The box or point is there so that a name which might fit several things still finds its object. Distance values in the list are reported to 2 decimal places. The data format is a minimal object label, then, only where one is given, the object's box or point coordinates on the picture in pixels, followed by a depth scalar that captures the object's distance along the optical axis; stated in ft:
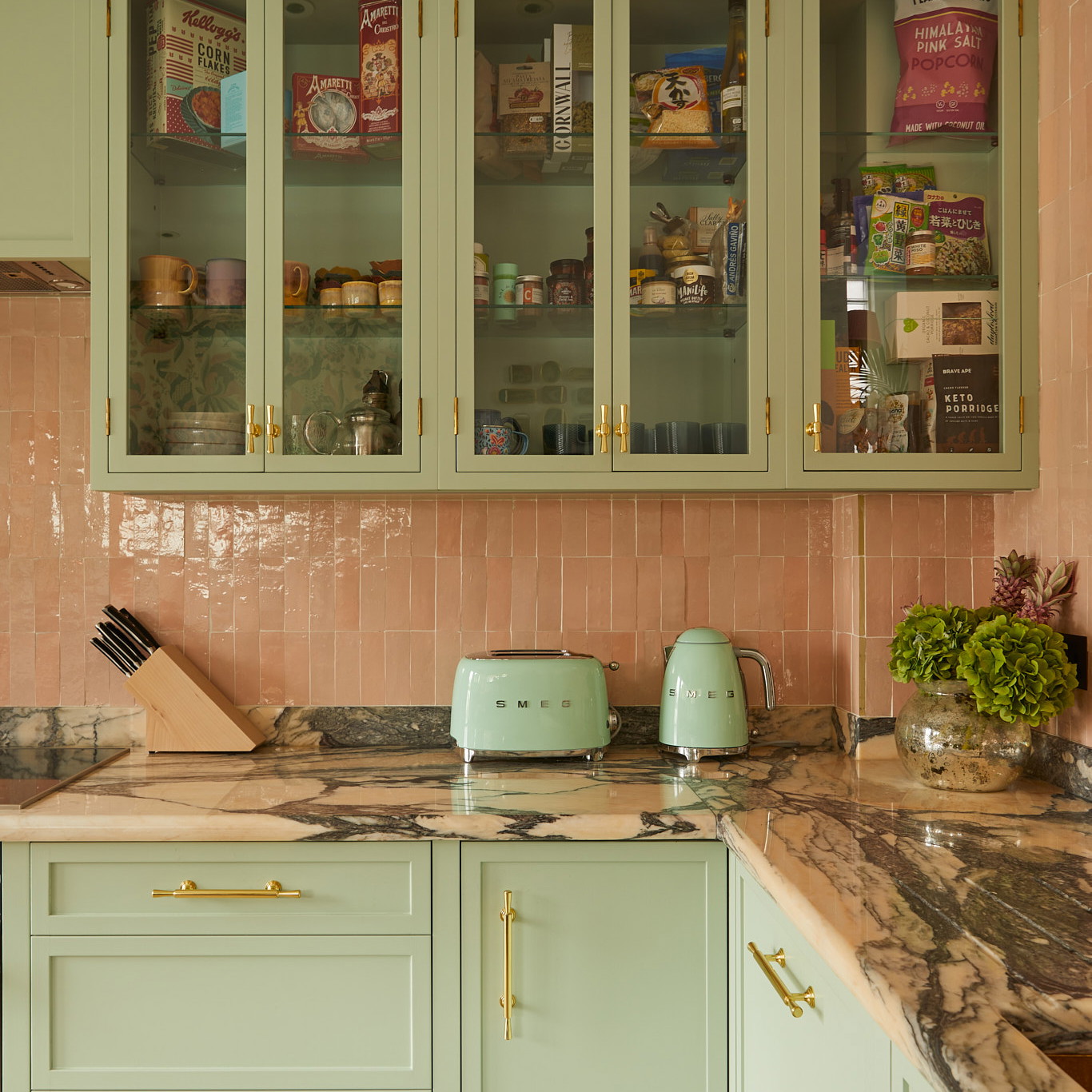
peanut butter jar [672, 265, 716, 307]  5.87
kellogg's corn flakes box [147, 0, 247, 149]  5.85
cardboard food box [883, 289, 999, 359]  5.83
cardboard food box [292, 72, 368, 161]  5.84
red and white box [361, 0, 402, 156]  5.81
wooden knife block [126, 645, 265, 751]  6.48
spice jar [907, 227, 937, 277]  5.86
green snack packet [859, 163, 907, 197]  5.85
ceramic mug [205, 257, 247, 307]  5.85
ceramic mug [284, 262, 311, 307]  5.84
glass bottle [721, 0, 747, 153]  5.81
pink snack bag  5.80
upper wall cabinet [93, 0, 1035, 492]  5.77
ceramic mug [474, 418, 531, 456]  5.79
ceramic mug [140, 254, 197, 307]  5.86
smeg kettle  6.11
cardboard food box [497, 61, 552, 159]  5.84
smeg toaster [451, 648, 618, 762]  5.98
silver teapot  5.80
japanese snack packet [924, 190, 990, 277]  5.85
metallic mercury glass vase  5.21
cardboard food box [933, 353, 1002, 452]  5.79
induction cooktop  5.33
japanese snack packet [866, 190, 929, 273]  5.85
